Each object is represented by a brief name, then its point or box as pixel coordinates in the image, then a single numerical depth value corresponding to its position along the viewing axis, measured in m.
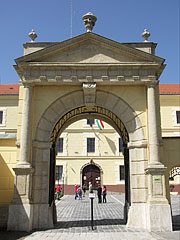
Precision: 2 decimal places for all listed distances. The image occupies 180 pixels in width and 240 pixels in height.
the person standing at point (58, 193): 25.54
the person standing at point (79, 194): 25.33
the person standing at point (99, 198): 22.19
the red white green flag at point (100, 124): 32.28
